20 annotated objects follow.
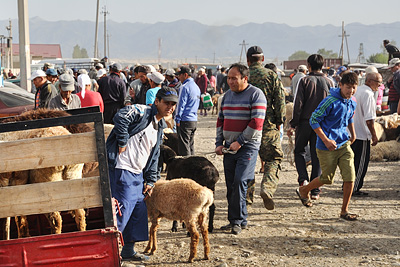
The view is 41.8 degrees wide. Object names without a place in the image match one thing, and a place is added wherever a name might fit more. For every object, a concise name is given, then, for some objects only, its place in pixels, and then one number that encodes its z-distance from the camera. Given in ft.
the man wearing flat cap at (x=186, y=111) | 30.68
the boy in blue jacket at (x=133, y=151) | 16.42
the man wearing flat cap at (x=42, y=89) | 27.71
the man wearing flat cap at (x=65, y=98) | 23.40
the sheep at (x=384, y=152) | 38.17
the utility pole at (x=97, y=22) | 162.87
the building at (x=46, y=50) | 342.50
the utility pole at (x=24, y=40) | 51.13
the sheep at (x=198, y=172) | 21.65
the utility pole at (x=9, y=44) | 157.37
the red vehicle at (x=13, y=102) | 36.68
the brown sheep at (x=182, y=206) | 18.04
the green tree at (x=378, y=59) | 273.42
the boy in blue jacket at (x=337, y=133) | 21.99
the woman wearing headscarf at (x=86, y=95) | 26.71
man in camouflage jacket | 22.93
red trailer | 11.69
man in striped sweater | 20.33
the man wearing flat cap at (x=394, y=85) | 40.65
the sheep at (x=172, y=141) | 32.19
